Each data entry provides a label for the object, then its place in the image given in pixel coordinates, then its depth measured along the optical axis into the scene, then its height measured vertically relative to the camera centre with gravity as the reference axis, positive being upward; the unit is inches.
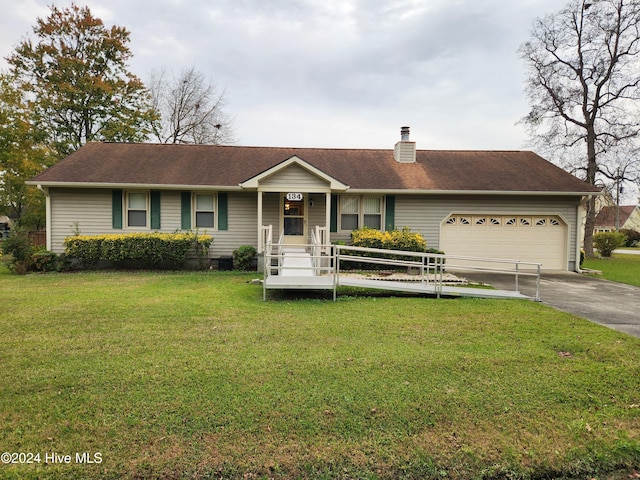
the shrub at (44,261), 461.4 -47.0
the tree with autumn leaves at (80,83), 826.8 +343.0
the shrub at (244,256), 474.6 -40.2
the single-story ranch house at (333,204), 498.9 +32.5
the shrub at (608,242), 838.5 -31.6
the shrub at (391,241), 461.7 -18.2
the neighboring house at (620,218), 1922.2 +58.6
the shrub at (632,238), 1451.8 -40.2
